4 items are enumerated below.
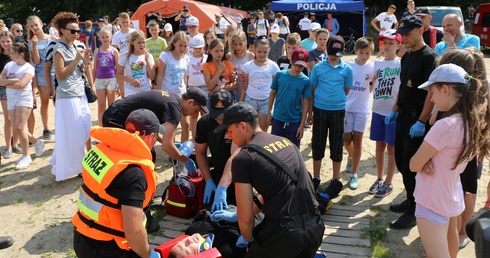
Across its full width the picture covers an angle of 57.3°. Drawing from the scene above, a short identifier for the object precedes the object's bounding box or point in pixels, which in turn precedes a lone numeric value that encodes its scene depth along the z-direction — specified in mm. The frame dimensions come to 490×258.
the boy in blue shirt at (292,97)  5027
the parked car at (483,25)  17648
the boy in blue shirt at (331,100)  4852
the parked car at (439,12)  16577
